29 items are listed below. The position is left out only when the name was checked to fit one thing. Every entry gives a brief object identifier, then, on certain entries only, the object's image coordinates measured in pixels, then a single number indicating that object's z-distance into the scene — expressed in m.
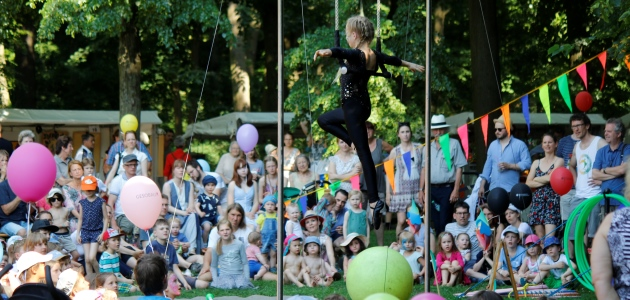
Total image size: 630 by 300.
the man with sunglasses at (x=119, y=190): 17.57
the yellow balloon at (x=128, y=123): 21.09
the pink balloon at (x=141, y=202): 15.25
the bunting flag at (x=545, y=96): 16.36
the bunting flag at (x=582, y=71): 16.55
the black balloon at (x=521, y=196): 14.11
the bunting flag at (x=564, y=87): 16.39
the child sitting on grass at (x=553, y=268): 14.85
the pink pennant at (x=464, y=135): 16.95
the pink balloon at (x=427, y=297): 8.47
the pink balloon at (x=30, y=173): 14.84
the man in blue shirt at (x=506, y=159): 16.66
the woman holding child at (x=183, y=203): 17.53
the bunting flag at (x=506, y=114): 16.14
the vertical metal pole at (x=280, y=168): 9.42
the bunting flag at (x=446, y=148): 17.19
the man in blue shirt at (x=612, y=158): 14.88
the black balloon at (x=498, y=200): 12.99
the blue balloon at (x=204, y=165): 23.09
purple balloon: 19.74
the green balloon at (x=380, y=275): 10.91
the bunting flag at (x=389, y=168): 16.74
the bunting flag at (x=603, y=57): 15.76
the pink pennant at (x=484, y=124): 18.27
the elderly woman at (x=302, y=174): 18.99
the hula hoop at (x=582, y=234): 12.58
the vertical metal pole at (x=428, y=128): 10.30
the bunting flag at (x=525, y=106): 16.92
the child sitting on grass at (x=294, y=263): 16.07
